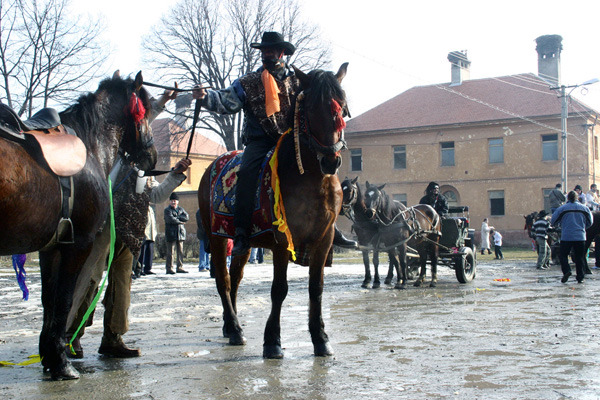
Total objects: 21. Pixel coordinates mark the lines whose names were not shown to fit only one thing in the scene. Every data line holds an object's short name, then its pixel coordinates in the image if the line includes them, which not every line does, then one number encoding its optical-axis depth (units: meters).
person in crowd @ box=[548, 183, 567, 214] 20.03
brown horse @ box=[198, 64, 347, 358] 5.41
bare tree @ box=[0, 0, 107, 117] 28.27
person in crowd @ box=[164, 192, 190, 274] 18.02
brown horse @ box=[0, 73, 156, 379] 4.09
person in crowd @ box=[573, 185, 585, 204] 21.86
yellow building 43.94
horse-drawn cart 14.16
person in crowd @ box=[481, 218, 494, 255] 33.84
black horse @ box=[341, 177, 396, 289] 12.88
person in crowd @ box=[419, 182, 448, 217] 15.75
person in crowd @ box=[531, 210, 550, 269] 19.95
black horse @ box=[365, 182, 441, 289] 13.27
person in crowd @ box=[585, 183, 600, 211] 22.39
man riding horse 5.91
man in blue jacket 14.17
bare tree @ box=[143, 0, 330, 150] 39.25
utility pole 33.09
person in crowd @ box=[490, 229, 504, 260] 28.30
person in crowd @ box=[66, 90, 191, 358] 5.62
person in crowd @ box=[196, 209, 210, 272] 18.73
